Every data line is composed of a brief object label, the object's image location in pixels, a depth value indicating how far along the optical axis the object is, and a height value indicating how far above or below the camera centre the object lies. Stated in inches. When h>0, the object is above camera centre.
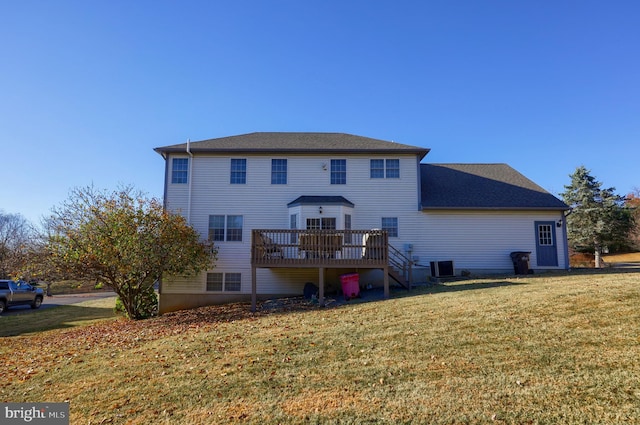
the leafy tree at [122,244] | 441.7 +7.0
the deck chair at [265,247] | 470.0 +2.2
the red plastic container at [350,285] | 468.1 -50.4
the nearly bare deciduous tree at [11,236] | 474.9 +61.3
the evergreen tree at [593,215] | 1099.9 +104.8
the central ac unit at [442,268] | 561.5 -33.2
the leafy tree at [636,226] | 1264.8 +75.6
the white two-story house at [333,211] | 570.6 +62.1
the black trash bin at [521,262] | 548.0 -23.6
